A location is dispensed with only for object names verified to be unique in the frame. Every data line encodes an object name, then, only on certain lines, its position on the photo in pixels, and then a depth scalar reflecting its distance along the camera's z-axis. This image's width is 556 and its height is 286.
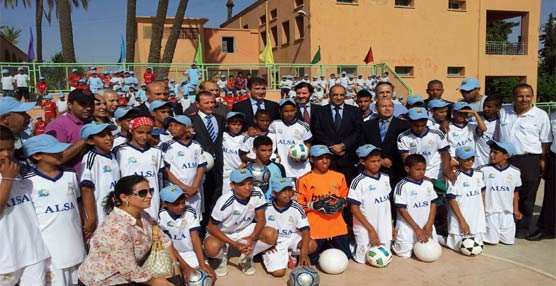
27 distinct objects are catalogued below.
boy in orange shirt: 5.02
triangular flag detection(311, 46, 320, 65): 22.96
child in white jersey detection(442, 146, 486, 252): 5.47
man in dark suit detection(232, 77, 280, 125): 6.32
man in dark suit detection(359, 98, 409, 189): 5.79
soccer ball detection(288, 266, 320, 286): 4.14
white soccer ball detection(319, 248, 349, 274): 4.71
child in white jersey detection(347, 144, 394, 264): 5.14
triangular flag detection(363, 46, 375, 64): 22.89
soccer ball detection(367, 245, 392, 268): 4.88
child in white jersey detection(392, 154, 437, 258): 5.21
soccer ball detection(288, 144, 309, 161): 5.48
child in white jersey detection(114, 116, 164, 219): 4.44
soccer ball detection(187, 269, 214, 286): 4.04
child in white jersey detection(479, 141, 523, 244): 5.66
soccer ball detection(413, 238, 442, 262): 5.03
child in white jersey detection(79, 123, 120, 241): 3.91
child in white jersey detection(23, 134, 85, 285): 3.49
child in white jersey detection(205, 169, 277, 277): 4.71
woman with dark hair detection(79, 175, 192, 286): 3.16
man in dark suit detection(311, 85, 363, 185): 5.88
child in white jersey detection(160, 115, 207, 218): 5.04
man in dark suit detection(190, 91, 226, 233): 5.72
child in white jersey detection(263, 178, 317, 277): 4.79
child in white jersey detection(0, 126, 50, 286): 3.19
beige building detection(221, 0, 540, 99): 25.50
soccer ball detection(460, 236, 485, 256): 5.15
